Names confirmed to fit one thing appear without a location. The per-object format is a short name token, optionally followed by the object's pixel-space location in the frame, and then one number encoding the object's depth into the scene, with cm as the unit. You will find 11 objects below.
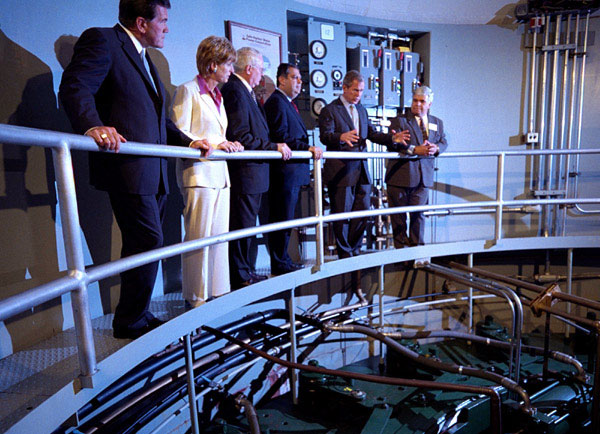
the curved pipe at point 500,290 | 315
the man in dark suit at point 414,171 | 389
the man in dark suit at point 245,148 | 272
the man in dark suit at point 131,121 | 179
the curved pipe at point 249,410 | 244
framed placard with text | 396
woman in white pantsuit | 237
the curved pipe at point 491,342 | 338
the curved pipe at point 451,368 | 273
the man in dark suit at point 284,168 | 312
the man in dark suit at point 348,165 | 358
